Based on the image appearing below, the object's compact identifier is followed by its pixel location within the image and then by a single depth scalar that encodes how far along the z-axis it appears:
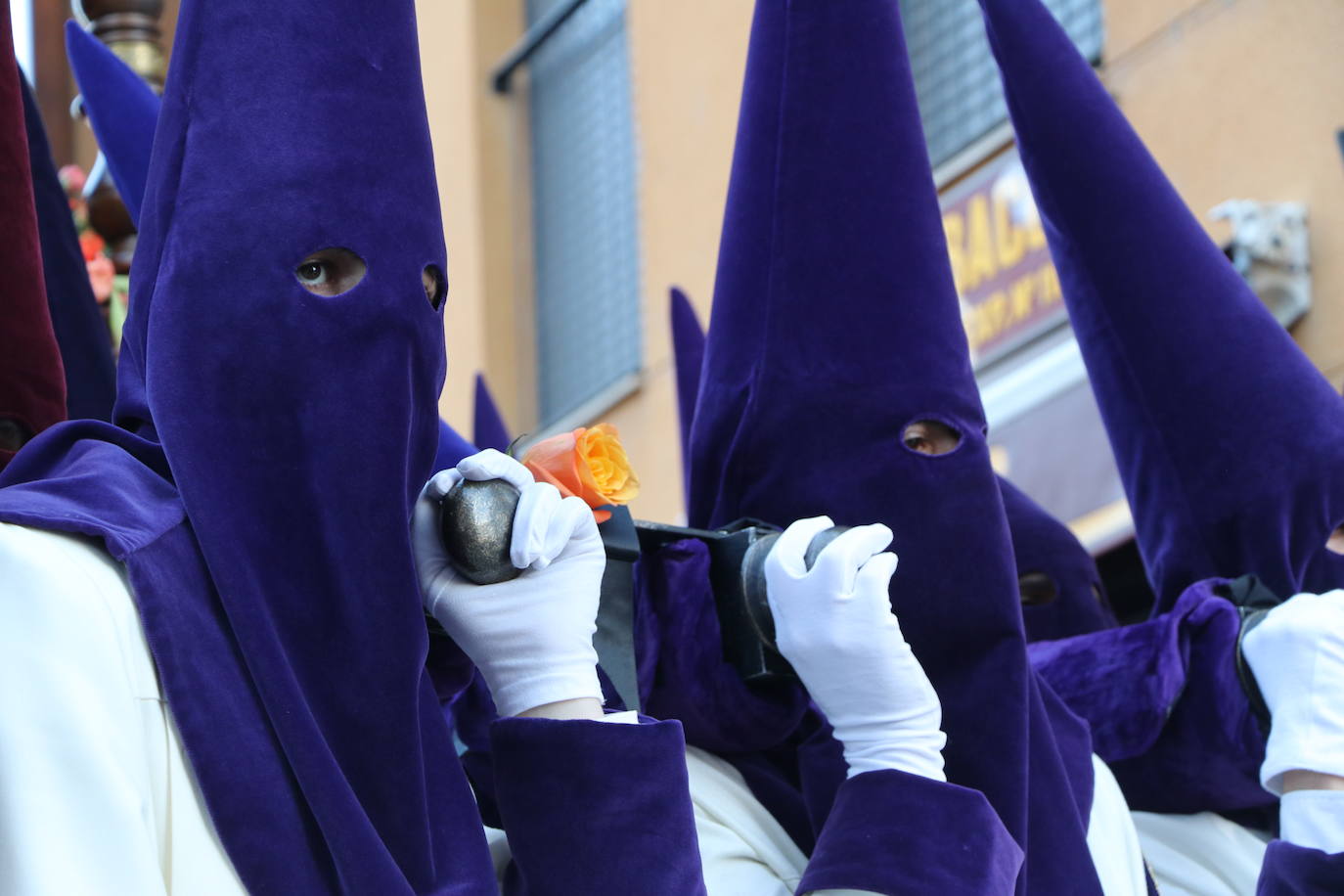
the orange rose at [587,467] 4.74
